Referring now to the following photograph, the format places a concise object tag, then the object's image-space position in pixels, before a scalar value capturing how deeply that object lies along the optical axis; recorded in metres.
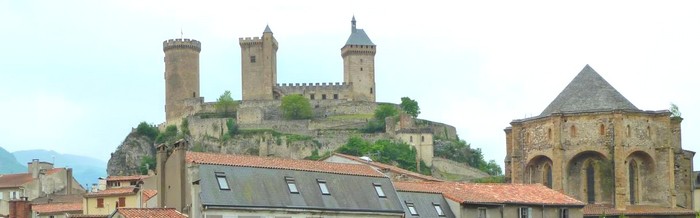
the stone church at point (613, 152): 75.38
